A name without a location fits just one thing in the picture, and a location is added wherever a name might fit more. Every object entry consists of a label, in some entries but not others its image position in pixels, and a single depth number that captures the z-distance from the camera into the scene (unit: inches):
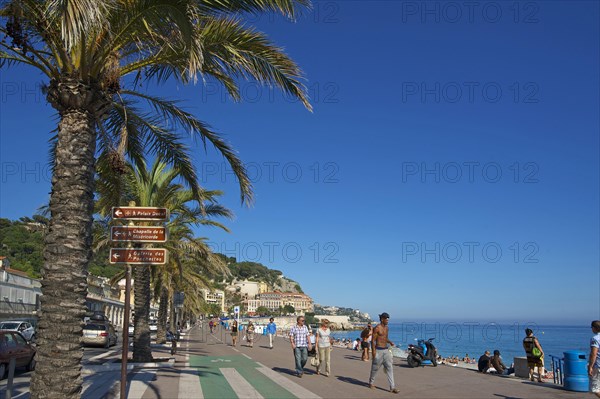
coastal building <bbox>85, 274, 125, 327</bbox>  2775.3
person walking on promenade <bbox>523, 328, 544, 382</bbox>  573.9
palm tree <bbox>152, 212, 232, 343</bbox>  816.9
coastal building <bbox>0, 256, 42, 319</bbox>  1599.4
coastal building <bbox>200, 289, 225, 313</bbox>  7393.7
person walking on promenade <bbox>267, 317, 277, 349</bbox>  1167.0
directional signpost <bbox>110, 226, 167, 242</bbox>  334.3
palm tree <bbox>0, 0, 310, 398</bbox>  272.2
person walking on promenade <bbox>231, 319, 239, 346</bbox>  1240.8
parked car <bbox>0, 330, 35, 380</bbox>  549.2
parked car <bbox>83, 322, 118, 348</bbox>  1062.4
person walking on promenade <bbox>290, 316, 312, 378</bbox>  597.0
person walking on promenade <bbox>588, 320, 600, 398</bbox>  347.3
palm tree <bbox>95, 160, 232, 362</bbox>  655.8
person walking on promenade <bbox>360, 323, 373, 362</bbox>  851.4
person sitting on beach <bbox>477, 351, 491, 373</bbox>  705.6
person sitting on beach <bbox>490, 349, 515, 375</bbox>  678.3
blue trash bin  474.3
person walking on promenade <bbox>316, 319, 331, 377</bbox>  611.5
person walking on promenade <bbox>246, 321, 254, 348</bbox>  1244.5
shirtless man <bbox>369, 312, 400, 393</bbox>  491.8
